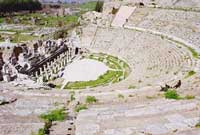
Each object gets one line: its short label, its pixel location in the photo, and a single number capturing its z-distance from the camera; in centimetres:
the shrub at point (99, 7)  8191
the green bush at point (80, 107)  1973
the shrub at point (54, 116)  1795
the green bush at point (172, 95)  2090
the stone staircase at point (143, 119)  1384
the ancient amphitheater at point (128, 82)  1539
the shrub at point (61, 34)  5772
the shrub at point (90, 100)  2274
